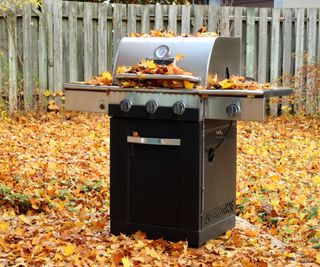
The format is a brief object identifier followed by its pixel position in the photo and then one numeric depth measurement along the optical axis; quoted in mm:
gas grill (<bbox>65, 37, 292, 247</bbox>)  4820
